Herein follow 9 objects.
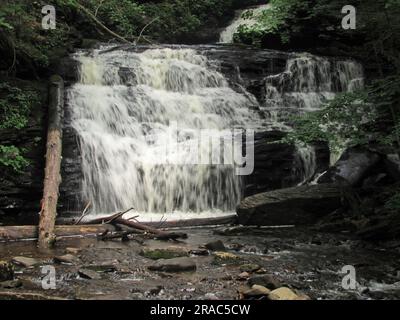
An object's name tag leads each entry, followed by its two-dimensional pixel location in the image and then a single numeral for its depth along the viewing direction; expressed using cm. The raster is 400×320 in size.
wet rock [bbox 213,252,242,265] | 691
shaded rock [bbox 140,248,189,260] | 710
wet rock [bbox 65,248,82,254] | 725
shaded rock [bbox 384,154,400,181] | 1005
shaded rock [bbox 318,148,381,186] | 1067
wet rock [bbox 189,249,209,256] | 734
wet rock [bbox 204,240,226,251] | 767
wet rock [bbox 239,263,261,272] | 640
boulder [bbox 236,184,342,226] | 992
